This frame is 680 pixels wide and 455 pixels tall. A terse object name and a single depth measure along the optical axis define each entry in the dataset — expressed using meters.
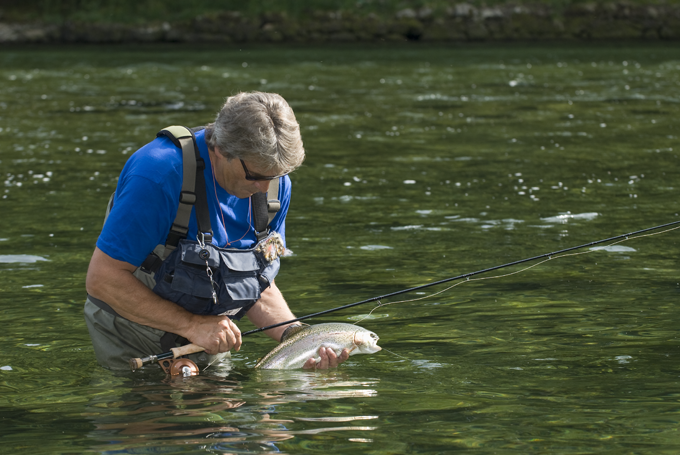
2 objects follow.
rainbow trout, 9.55
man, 8.23
